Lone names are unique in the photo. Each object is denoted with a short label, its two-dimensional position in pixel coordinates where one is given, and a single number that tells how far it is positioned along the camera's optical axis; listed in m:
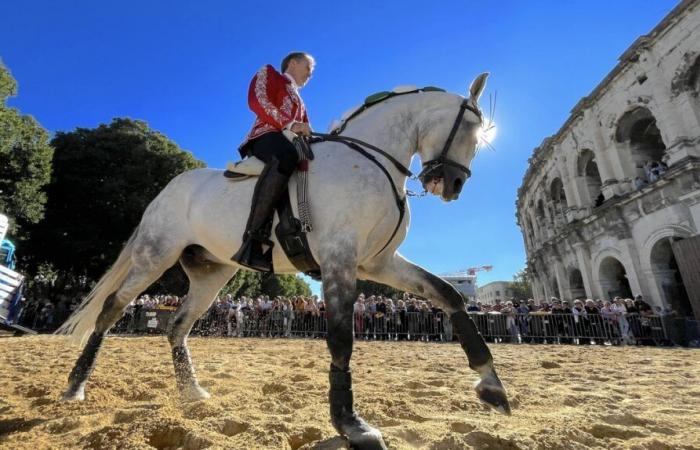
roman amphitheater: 17.03
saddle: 3.01
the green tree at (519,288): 99.60
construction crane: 135.98
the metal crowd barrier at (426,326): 15.14
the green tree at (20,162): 18.55
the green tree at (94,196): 23.48
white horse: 2.69
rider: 3.16
